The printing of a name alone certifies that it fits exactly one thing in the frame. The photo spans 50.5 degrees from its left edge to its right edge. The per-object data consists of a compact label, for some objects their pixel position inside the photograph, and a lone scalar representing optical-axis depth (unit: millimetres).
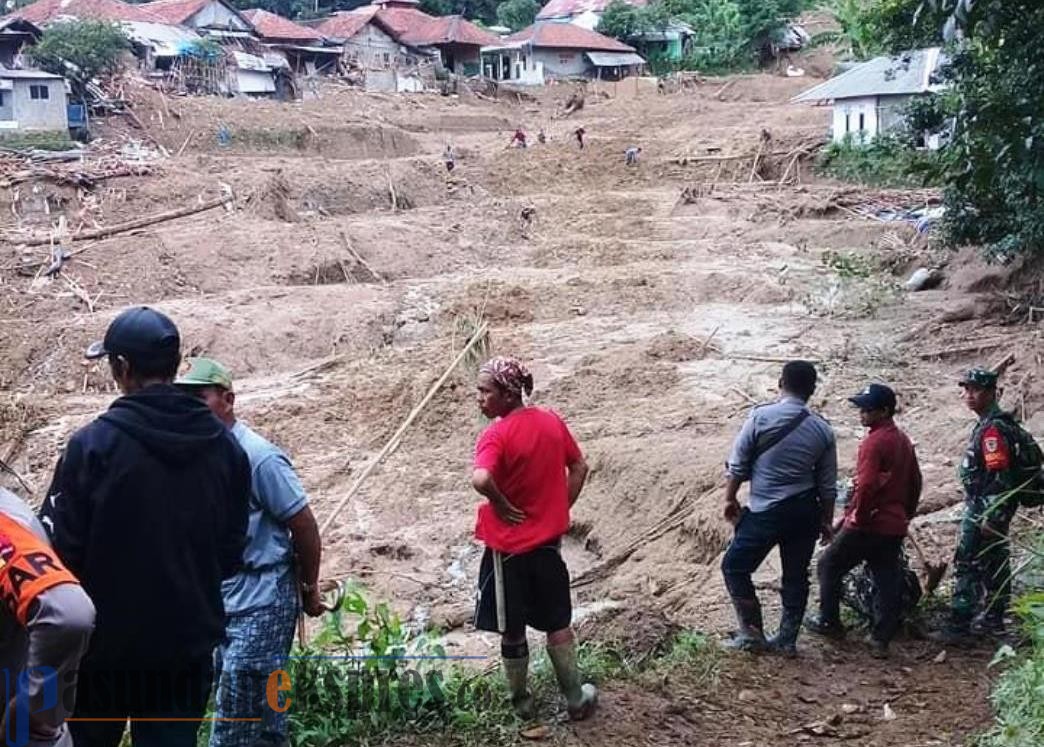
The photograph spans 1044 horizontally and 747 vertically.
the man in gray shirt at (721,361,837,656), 5488
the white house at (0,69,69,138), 30031
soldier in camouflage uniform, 5609
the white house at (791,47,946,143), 30500
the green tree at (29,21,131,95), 33062
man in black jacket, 2887
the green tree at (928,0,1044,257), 5492
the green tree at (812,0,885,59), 18030
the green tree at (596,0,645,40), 54094
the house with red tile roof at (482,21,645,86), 50625
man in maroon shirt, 5586
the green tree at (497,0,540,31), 59719
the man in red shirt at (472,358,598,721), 4484
